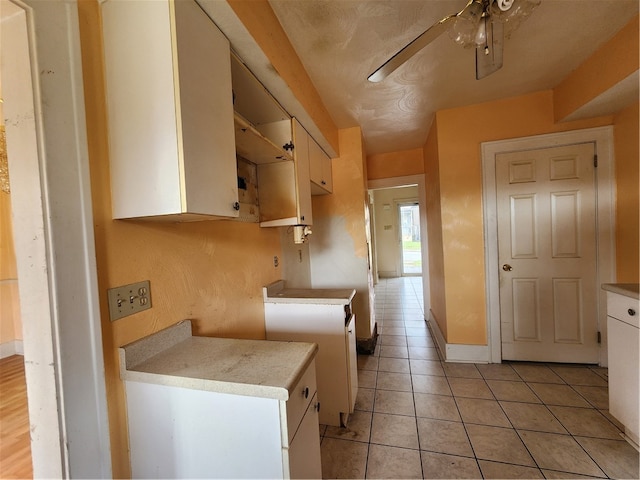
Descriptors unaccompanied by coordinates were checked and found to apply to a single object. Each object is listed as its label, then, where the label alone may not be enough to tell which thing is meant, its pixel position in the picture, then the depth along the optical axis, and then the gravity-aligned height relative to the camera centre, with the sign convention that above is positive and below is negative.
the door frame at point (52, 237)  0.73 +0.02
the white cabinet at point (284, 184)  1.82 +0.36
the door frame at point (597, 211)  2.20 +0.08
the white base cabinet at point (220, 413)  0.79 -0.58
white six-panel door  2.29 -0.30
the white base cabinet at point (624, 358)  1.39 -0.80
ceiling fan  1.06 +0.87
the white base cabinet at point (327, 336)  1.71 -0.71
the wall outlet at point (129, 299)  0.89 -0.21
